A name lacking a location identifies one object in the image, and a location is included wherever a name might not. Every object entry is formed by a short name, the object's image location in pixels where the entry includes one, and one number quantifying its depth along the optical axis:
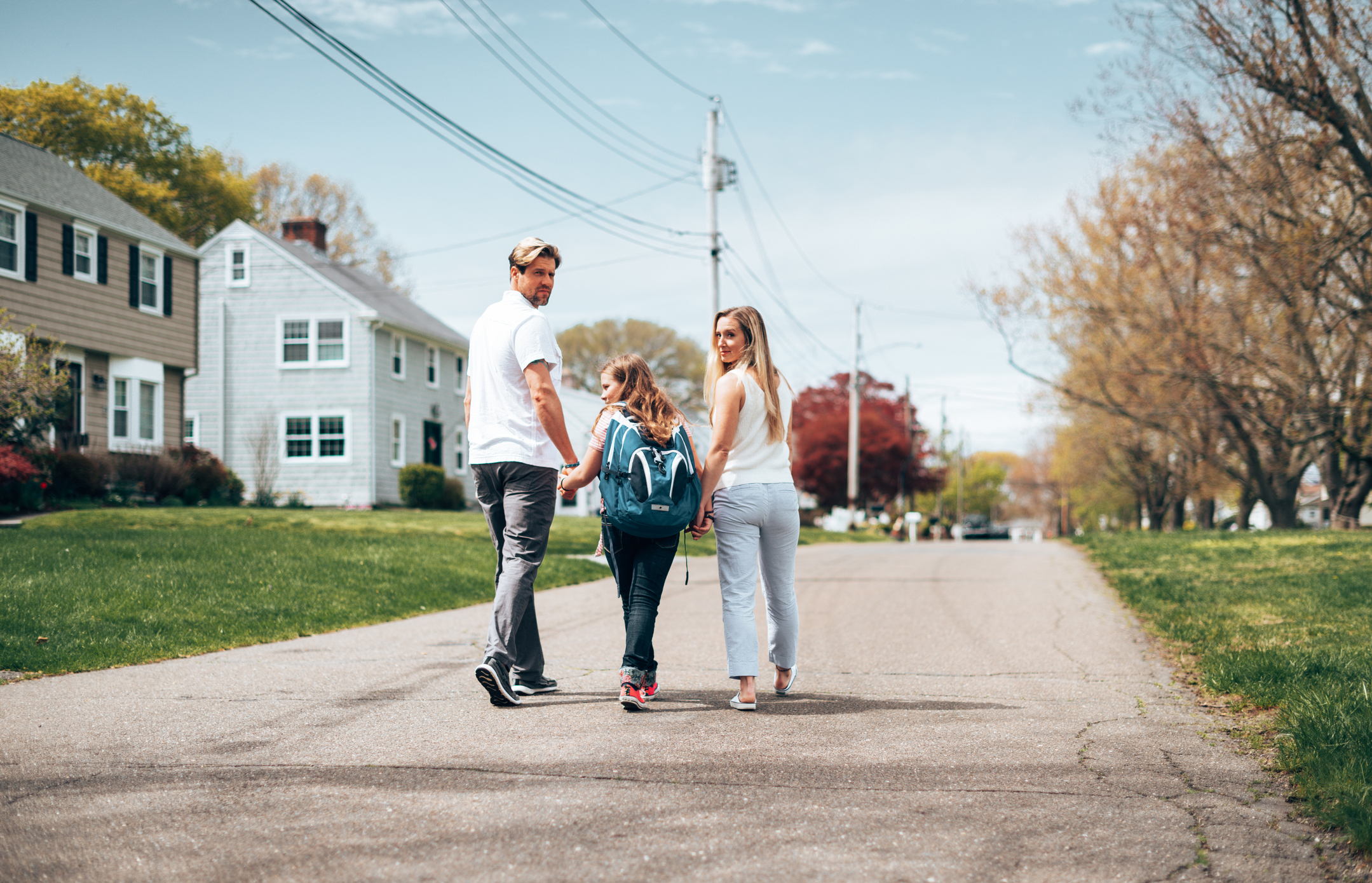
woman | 5.28
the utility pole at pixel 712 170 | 22.83
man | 5.24
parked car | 70.12
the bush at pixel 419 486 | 30.89
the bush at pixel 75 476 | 19.67
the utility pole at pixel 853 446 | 40.53
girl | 5.14
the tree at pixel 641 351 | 63.12
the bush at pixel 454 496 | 32.28
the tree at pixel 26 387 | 14.71
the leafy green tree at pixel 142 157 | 32.31
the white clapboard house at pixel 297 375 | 30.89
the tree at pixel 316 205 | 45.91
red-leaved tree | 52.91
